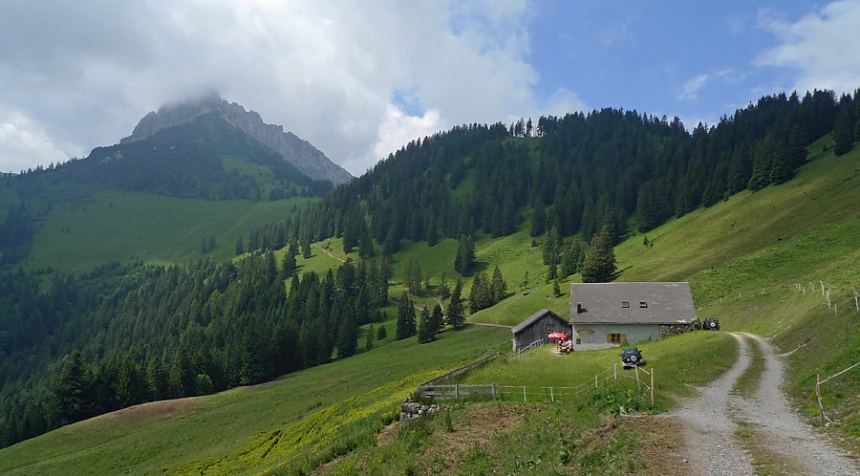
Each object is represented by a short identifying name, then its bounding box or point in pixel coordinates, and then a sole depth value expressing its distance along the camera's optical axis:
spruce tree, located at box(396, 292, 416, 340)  112.44
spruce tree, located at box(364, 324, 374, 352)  107.38
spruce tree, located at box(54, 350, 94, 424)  75.19
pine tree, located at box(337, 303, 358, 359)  107.62
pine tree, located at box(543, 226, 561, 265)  136.65
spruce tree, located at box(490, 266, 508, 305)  120.06
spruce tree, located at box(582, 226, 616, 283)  100.31
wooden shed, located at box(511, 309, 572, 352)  63.03
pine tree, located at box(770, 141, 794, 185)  115.88
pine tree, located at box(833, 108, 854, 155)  112.00
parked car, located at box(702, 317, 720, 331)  53.19
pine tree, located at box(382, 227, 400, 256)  196.91
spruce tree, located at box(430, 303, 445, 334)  100.12
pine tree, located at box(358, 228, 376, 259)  197.00
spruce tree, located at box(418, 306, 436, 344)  96.62
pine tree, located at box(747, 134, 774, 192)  121.06
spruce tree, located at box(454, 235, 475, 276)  164.25
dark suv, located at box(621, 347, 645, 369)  33.82
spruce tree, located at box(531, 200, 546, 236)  184.12
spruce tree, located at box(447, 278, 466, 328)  104.14
